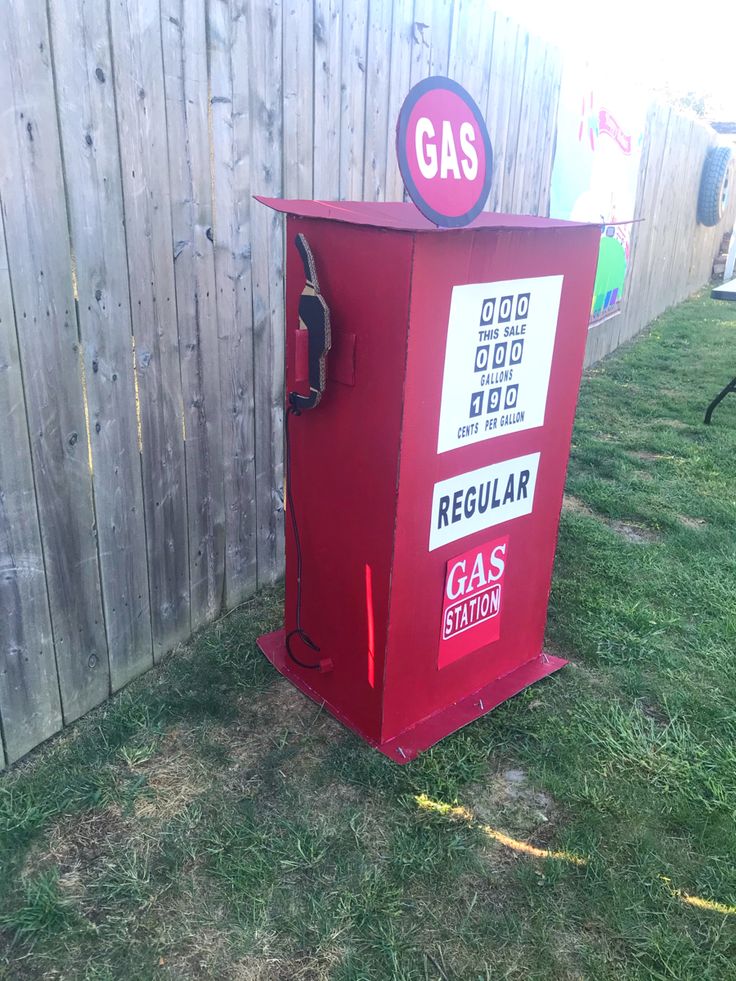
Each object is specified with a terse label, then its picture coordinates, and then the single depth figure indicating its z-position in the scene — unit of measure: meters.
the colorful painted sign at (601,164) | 5.67
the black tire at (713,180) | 11.51
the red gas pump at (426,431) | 2.05
